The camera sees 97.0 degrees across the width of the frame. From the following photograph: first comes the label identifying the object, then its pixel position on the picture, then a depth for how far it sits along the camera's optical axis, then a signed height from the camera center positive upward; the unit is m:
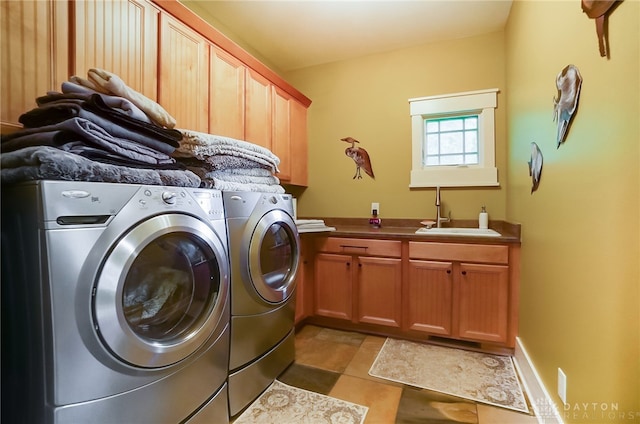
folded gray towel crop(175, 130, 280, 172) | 1.41 +0.32
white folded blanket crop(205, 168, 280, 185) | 1.51 +0.18
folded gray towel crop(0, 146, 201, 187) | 0.78 +0.12
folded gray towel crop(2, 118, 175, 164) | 0.90 +0.24
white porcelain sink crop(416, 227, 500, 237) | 1.98 -0.18
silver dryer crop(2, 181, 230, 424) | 0.74 -0.28
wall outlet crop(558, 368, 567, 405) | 1.13 -0.72
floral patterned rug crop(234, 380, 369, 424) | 1.35 -1.00
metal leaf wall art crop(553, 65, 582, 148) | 1.06 +0.44
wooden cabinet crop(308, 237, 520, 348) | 1.89 -0.59
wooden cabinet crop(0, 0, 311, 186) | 1.08 +0.77
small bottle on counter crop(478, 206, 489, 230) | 2.36 -0.09
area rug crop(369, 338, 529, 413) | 1.51 -0.99
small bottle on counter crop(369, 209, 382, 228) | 2.70 -0.12
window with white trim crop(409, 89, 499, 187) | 2.43 +0.63
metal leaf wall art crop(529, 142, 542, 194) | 1.46 +0.23
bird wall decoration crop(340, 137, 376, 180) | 2.81 +0.52
